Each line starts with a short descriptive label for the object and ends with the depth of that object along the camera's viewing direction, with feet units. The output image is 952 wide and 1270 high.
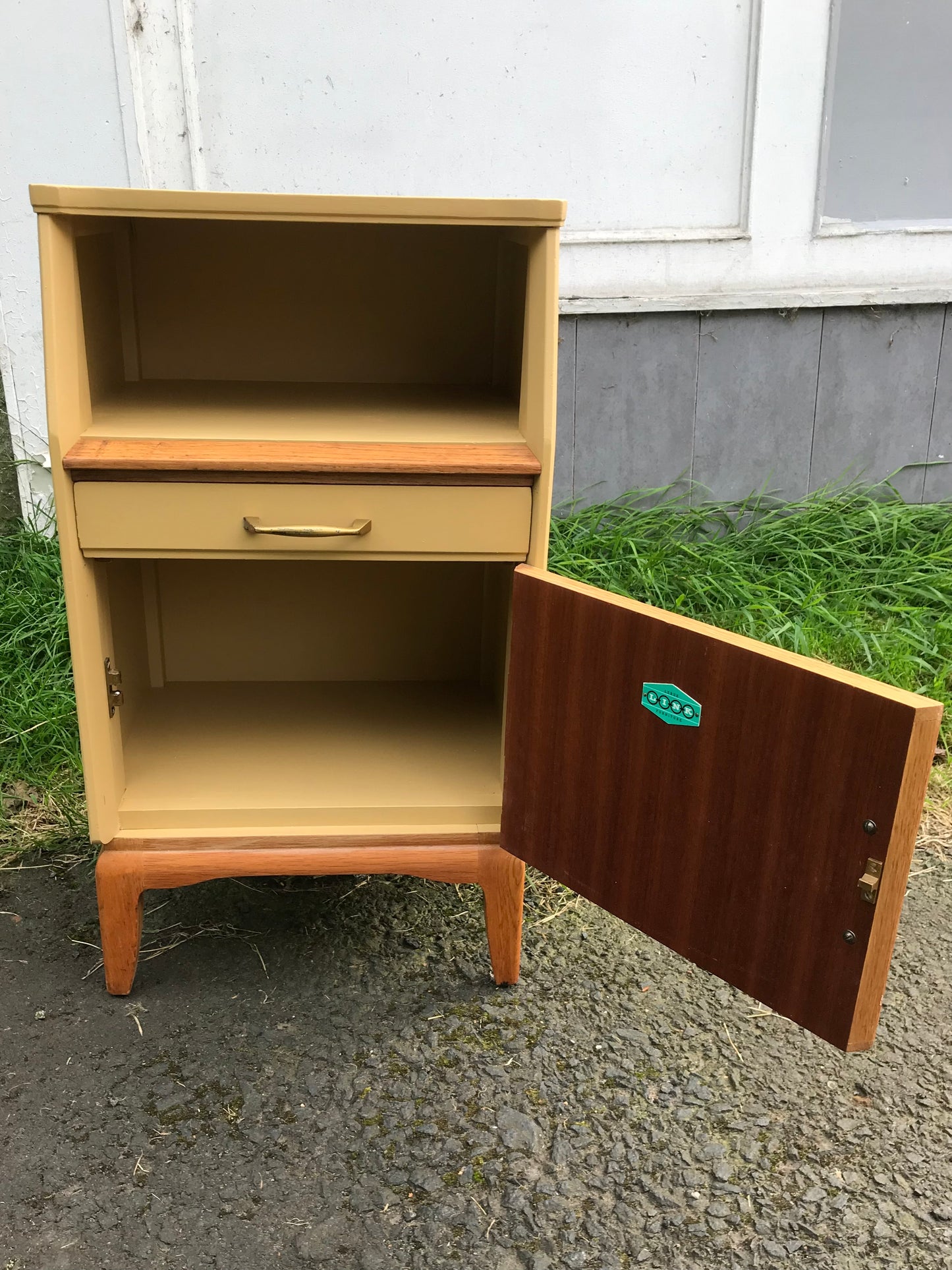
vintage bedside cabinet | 3.65
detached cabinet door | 3.35
